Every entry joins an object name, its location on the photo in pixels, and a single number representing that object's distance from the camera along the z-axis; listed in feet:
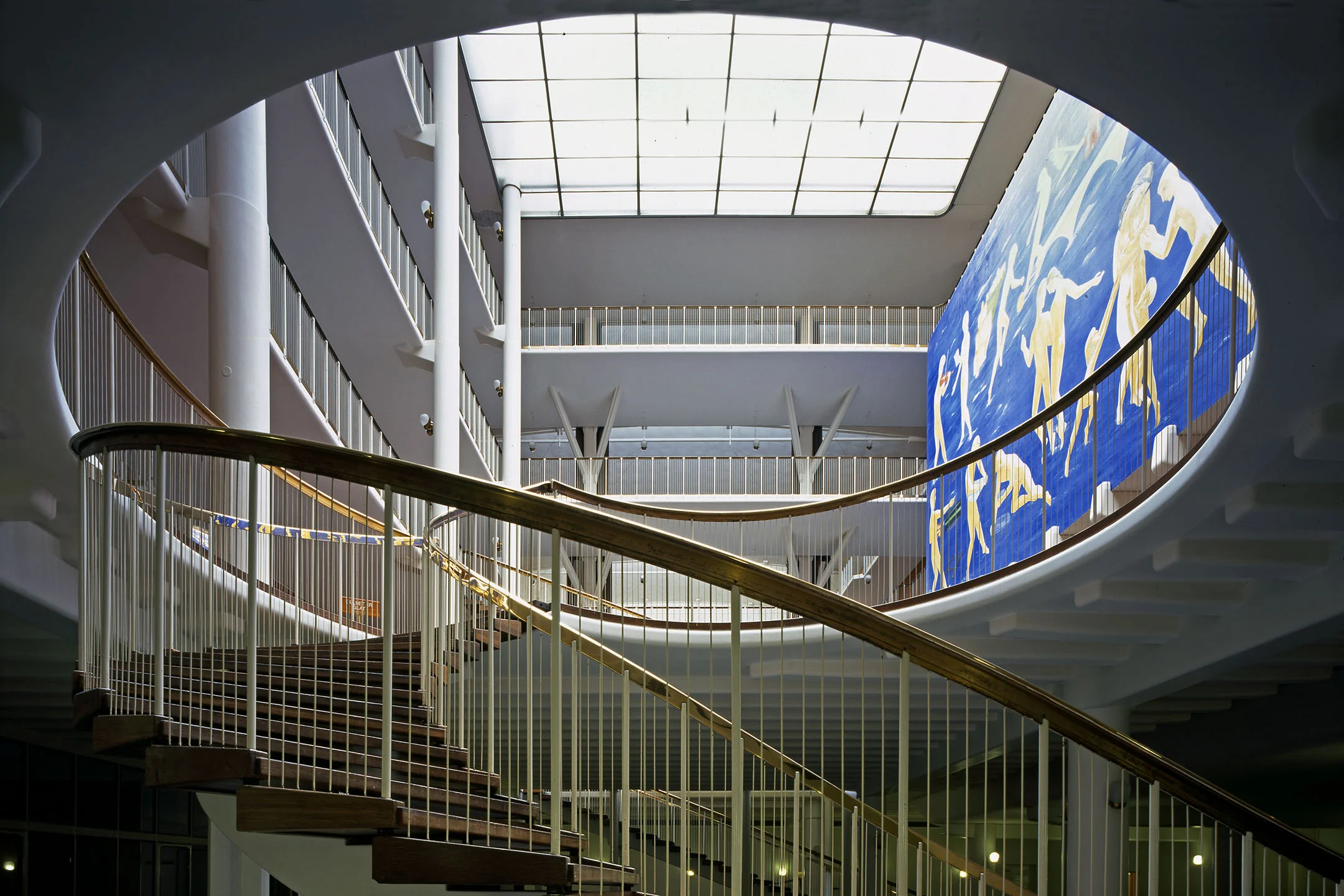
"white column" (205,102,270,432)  23.12
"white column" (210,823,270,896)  22.74
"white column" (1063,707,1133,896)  27.02
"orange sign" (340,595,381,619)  27.02
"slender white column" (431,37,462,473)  39.22
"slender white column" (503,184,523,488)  52.37
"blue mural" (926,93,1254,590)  24.41
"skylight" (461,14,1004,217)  46.91
